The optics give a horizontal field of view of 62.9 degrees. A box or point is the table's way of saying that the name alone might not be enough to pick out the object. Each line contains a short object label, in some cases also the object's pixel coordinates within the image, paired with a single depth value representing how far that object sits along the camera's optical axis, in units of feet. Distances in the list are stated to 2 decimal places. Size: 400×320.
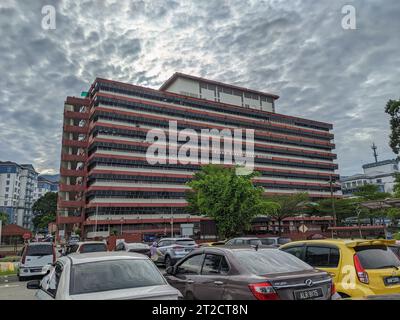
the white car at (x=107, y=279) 13.39
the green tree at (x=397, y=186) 102.69
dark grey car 14.99
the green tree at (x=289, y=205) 192.65
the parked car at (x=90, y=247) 50.81
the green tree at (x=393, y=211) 104.71
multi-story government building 206.28
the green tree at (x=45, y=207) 313.98
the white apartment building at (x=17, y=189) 390.42
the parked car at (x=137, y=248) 65.62
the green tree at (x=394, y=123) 98.44
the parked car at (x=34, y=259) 48.80
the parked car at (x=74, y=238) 186.30
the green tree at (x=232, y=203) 92.53
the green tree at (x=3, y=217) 253.40
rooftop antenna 559.88
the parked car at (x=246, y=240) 58.95
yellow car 18.80
